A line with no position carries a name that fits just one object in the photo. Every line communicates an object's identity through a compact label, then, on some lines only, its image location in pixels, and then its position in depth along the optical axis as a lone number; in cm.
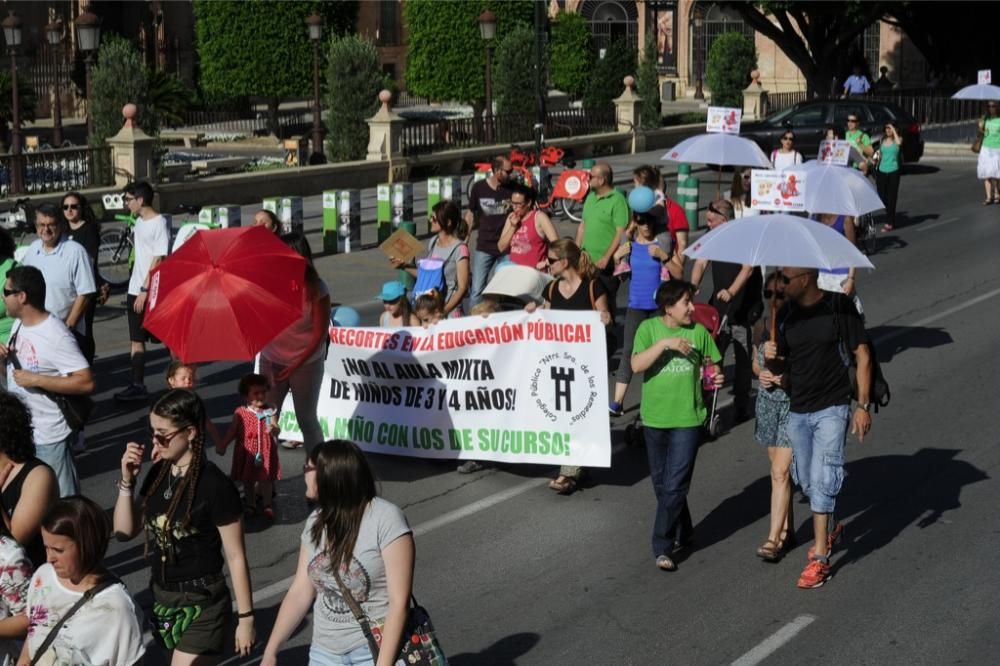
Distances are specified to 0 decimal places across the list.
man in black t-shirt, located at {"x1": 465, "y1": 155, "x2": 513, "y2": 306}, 1434
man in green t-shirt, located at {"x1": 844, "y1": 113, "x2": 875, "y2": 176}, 2277
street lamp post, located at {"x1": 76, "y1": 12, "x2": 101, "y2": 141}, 2773
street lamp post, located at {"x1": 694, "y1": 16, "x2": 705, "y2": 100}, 6379
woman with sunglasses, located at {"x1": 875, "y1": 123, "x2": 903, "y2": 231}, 2369
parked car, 3148
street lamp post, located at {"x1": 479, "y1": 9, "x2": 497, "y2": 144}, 3459
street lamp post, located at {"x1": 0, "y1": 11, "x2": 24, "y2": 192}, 2475
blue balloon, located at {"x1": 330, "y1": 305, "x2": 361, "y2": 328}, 1194
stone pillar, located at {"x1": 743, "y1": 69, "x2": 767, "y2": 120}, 4400
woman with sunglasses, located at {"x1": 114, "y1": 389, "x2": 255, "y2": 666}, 591
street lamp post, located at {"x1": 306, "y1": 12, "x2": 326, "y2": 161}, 3572
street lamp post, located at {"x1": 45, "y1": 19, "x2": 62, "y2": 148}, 3950
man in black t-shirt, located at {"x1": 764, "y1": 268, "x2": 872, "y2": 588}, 838
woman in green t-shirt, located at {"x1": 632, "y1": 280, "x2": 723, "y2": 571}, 859
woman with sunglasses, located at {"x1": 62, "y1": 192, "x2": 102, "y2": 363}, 1262
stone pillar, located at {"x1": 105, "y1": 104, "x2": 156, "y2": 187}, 2580
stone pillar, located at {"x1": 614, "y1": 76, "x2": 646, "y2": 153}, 3881
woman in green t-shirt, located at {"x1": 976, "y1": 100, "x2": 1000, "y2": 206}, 2603
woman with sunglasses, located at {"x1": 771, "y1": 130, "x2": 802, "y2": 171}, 2091
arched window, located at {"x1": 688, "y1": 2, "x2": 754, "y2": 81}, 6419
